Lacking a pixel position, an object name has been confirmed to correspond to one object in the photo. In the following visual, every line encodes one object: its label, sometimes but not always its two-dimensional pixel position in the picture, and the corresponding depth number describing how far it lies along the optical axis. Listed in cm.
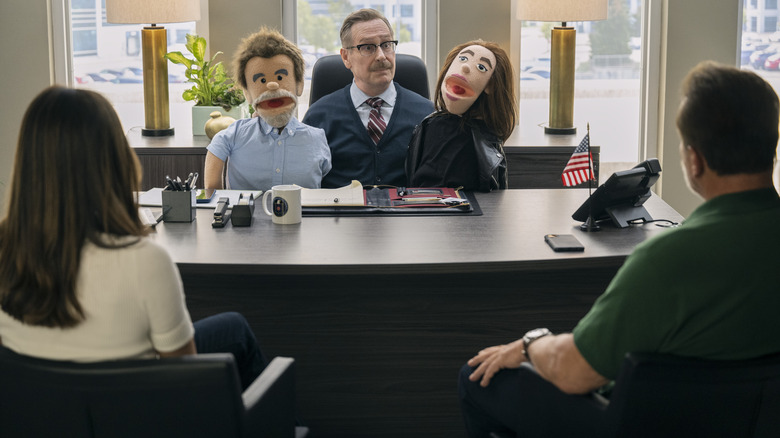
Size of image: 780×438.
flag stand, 238
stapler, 243
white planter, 402
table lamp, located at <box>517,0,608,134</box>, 394
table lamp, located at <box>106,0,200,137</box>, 386
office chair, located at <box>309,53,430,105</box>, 364
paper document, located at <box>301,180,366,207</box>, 264
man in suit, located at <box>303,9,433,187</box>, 333
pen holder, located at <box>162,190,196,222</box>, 247
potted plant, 403
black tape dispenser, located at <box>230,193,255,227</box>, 244
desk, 230
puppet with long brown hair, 294
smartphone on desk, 220
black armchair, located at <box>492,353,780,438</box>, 138
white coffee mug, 244
